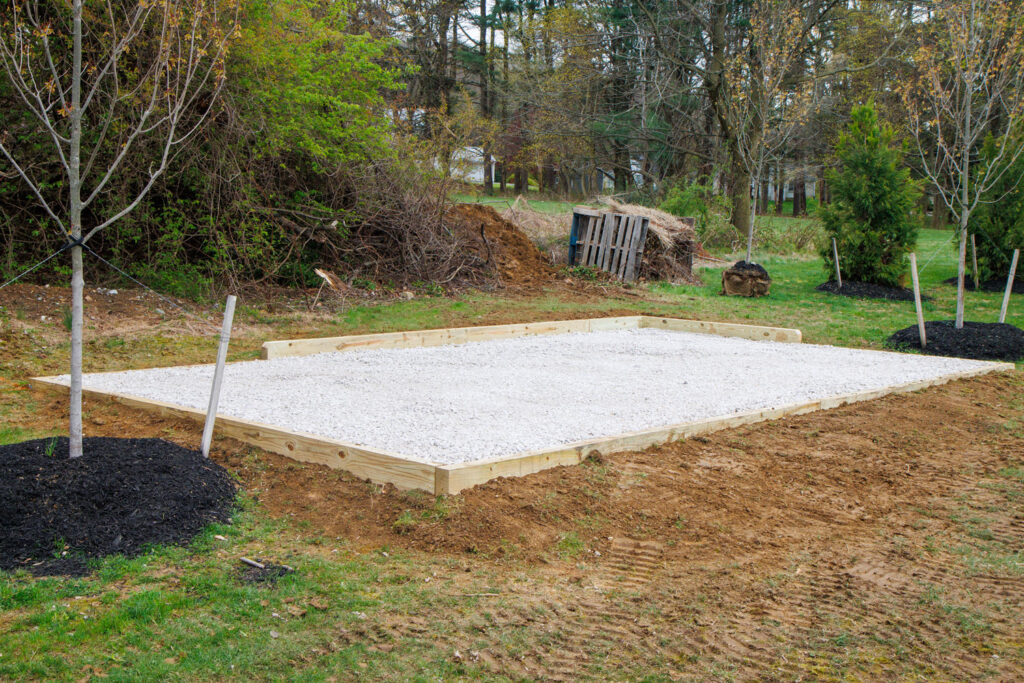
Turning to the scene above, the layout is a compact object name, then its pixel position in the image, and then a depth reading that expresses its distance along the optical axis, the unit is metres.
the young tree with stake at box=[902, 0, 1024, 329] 8.98
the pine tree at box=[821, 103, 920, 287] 13.40
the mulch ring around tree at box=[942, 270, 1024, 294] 13.98
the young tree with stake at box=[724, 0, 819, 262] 14.57
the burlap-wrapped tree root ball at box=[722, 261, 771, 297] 13.08
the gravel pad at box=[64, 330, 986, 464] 4.82
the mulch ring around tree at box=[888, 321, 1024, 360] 8.52
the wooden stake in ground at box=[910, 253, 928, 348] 8.80
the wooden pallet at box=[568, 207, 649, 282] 14.33
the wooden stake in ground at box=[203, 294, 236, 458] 4.36
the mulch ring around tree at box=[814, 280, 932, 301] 13.04
